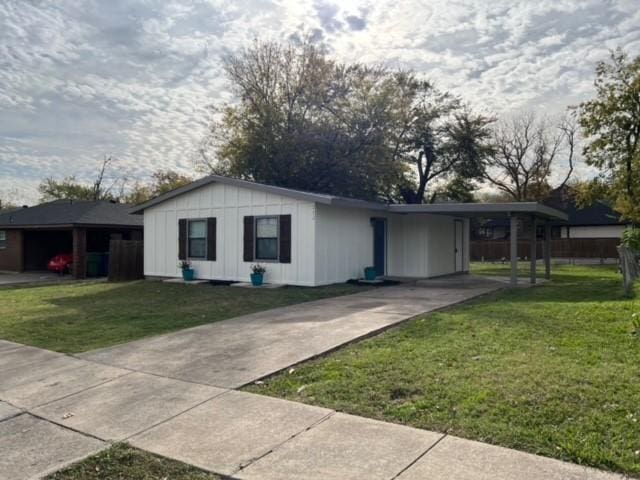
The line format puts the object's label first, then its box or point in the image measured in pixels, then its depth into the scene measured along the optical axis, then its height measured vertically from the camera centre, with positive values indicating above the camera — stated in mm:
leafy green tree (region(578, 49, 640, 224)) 22453 +5633
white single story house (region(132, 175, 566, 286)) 13211 +491
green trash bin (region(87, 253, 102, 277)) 20828 -560
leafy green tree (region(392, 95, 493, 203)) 31938 +6722
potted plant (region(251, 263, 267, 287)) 13758 -721
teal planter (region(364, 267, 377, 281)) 14531 -696
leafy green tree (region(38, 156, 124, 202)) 46812 +5979
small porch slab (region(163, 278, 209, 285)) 15148 -967
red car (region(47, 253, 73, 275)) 21797 -532
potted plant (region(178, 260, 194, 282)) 15523 -676
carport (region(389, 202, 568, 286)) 12578 +1002
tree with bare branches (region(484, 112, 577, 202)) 37750 +6716
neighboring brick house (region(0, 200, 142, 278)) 20688 +946
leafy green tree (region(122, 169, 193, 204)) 38250 +5433
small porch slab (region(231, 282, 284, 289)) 13531 -976
